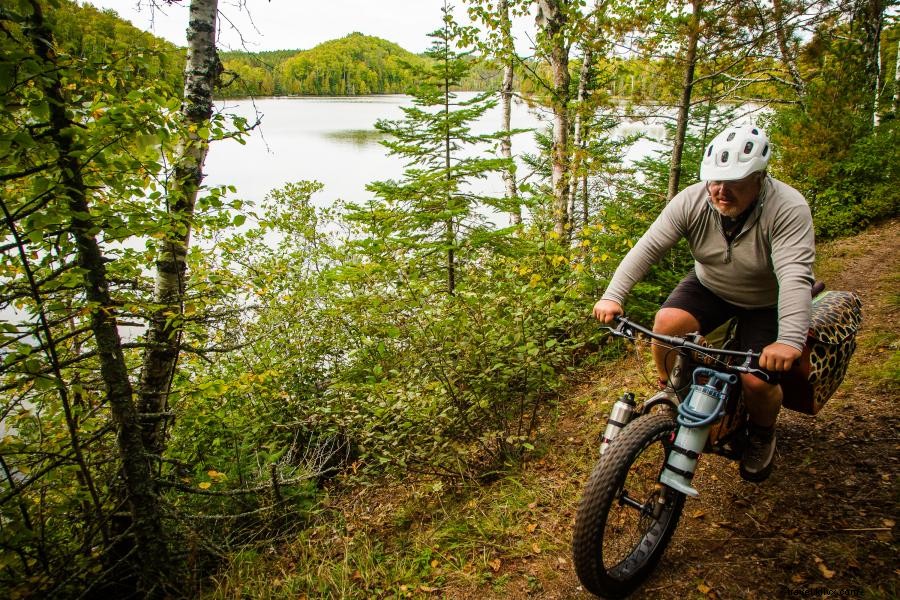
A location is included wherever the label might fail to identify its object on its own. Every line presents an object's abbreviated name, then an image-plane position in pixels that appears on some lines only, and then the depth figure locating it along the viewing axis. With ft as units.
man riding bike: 7.44
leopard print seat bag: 8.72
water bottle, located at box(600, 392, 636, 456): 8.38
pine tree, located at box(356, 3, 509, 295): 22.22
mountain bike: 7.36
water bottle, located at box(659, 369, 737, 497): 7.36
